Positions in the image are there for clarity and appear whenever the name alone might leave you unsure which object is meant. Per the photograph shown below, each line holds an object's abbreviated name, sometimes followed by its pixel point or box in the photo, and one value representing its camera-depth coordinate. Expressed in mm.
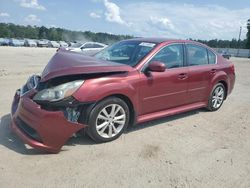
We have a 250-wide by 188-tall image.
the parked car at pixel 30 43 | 39405
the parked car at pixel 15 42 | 38078
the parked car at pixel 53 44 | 40151
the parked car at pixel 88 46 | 13628
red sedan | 2724
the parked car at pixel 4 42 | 38083
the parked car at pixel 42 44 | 40202
